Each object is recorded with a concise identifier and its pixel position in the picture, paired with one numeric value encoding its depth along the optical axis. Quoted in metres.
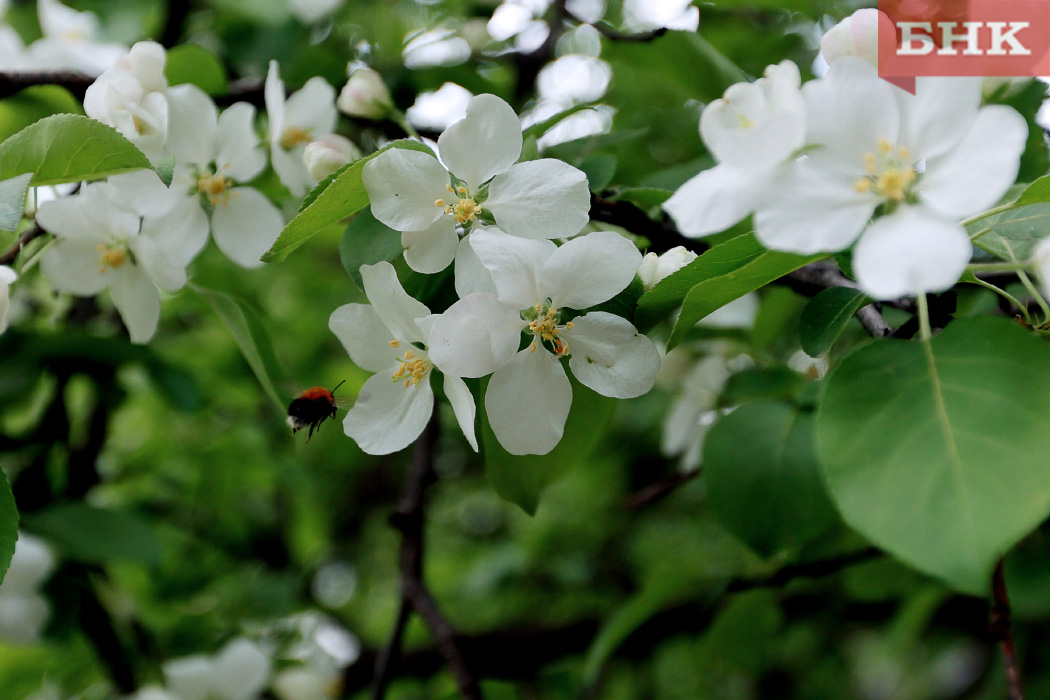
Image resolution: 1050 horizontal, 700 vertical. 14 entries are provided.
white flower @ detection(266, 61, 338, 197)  0.64
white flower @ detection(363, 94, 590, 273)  0.58
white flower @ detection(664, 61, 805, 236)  0.56
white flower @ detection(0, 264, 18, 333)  0.59
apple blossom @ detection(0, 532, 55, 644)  0.69
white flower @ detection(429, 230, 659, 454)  0.57
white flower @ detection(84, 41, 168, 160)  0.61
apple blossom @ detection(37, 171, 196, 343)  0.62
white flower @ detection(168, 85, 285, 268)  0.63
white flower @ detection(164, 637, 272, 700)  0.73
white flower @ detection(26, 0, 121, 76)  0.73
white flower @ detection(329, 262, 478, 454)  0.59
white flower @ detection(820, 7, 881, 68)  0.59
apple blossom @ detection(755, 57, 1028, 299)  0.55
